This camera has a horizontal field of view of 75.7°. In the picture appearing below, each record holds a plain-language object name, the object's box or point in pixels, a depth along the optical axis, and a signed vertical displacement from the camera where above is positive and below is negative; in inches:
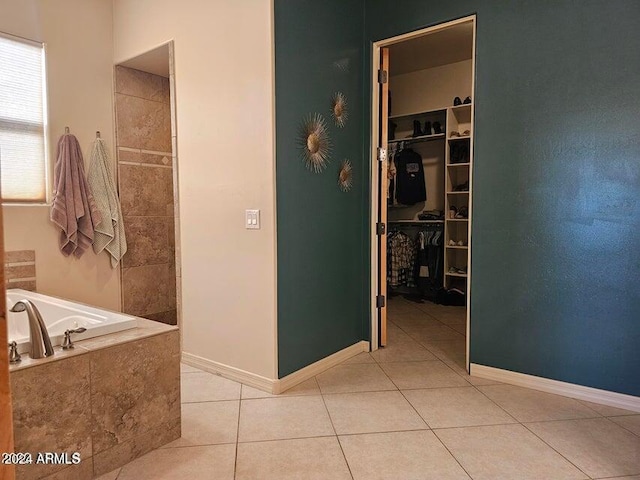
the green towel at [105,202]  126.2 +5.4
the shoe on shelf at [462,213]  186.2 +2.8
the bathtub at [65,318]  73.5 -20.3
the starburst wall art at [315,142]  104.0 +20.0
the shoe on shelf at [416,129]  198.9 +43.8
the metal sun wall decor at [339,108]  113.3 +30.9
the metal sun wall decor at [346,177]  116.6 +12.3
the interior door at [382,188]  124.5 +9.6
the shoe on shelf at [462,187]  187.8 +14.8
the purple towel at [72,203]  117.3 +5.0
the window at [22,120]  112.2 +27.7
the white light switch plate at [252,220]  98.7 -0.1
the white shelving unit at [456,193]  185.8 +11.8
